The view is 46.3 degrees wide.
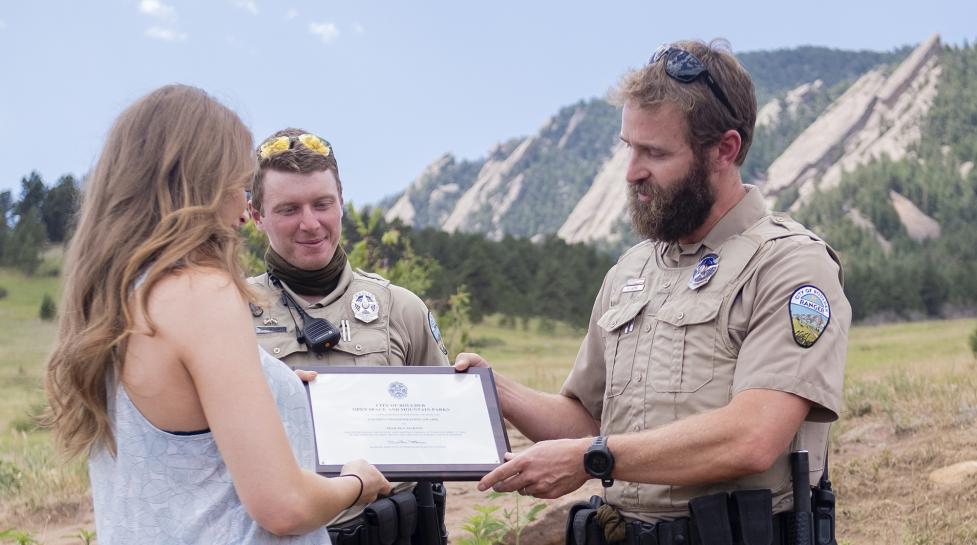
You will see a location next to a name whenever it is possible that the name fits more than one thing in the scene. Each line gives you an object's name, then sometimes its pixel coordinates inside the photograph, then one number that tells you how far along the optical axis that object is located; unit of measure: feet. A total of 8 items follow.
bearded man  11.77
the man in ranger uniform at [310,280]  14.67
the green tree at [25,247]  118.42
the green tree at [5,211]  123.54
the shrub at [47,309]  97.81
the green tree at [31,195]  129.29
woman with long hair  8.73
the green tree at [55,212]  122.70
